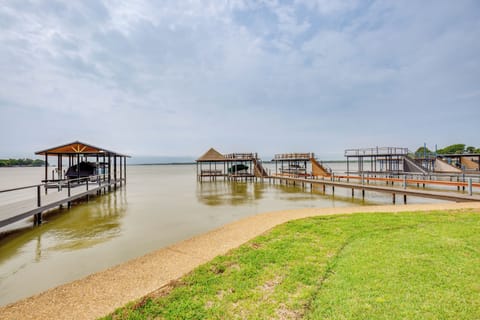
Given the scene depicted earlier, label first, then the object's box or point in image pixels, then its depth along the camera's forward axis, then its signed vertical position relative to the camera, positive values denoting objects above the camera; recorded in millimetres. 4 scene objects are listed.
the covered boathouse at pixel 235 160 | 32250 +429
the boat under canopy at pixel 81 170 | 18094 -281
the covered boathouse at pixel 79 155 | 17062 +982
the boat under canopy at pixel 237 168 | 33438 -608
